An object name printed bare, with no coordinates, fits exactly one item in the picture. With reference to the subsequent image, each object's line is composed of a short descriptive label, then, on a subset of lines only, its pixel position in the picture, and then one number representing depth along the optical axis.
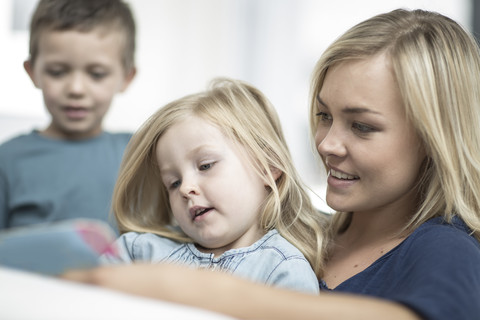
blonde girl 1.21
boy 1.76
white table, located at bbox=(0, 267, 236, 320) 0.67
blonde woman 1.12
